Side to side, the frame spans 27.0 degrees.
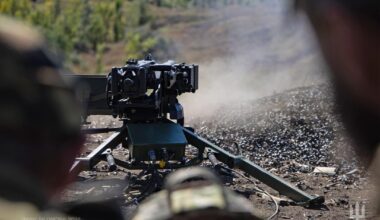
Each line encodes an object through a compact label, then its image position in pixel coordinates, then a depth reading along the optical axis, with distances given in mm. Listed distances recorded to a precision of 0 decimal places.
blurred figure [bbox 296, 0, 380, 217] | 1169
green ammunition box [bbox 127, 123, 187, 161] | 7336
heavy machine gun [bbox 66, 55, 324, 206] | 7359
